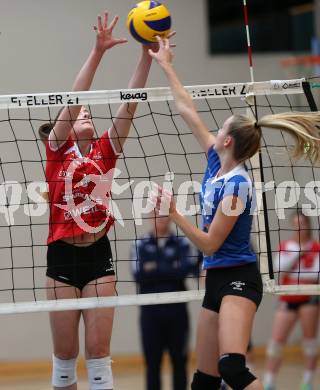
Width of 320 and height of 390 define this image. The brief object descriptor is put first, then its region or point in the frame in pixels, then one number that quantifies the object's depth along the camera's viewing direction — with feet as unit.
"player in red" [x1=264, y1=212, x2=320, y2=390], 51.70
